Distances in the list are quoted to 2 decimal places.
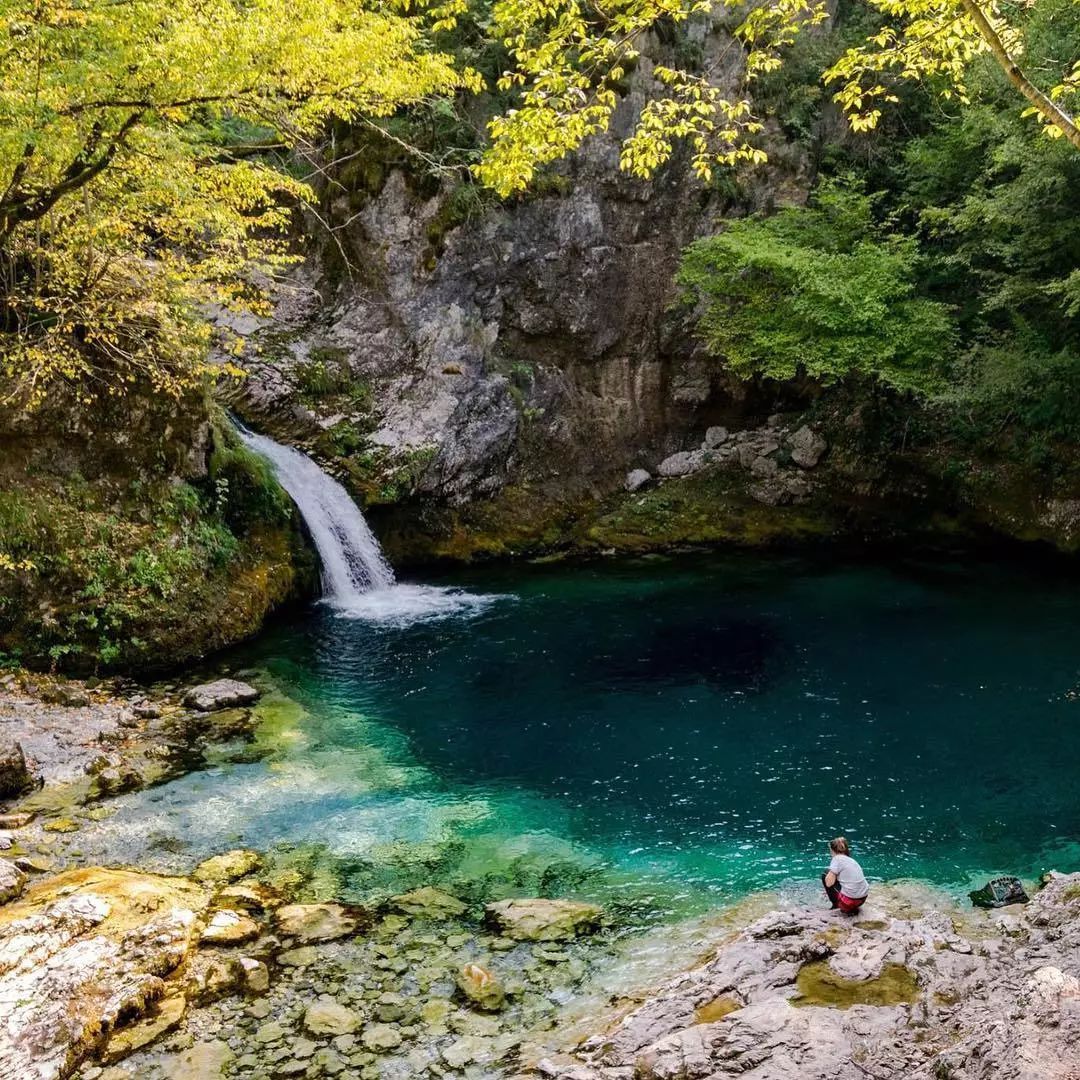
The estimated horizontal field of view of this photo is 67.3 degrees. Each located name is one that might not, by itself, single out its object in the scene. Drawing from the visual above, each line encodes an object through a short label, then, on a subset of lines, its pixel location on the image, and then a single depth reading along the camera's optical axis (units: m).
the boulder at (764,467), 23.39
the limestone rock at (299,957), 7.40
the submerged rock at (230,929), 7.65
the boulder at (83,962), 6.21
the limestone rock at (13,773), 9.98
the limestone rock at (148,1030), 6.37
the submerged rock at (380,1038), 6.44
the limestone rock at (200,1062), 6.16
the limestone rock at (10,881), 7.85
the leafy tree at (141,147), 8.41
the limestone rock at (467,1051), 6.30
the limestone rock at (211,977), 7.00
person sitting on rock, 7.66
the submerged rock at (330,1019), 6.61
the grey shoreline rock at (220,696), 13.04
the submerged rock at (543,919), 7.91
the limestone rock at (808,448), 23.11
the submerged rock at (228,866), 8.72
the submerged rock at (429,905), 8.29
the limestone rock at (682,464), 24.14
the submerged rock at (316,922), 7.83
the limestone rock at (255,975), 7.09
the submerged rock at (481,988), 6.93
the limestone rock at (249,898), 8.24
